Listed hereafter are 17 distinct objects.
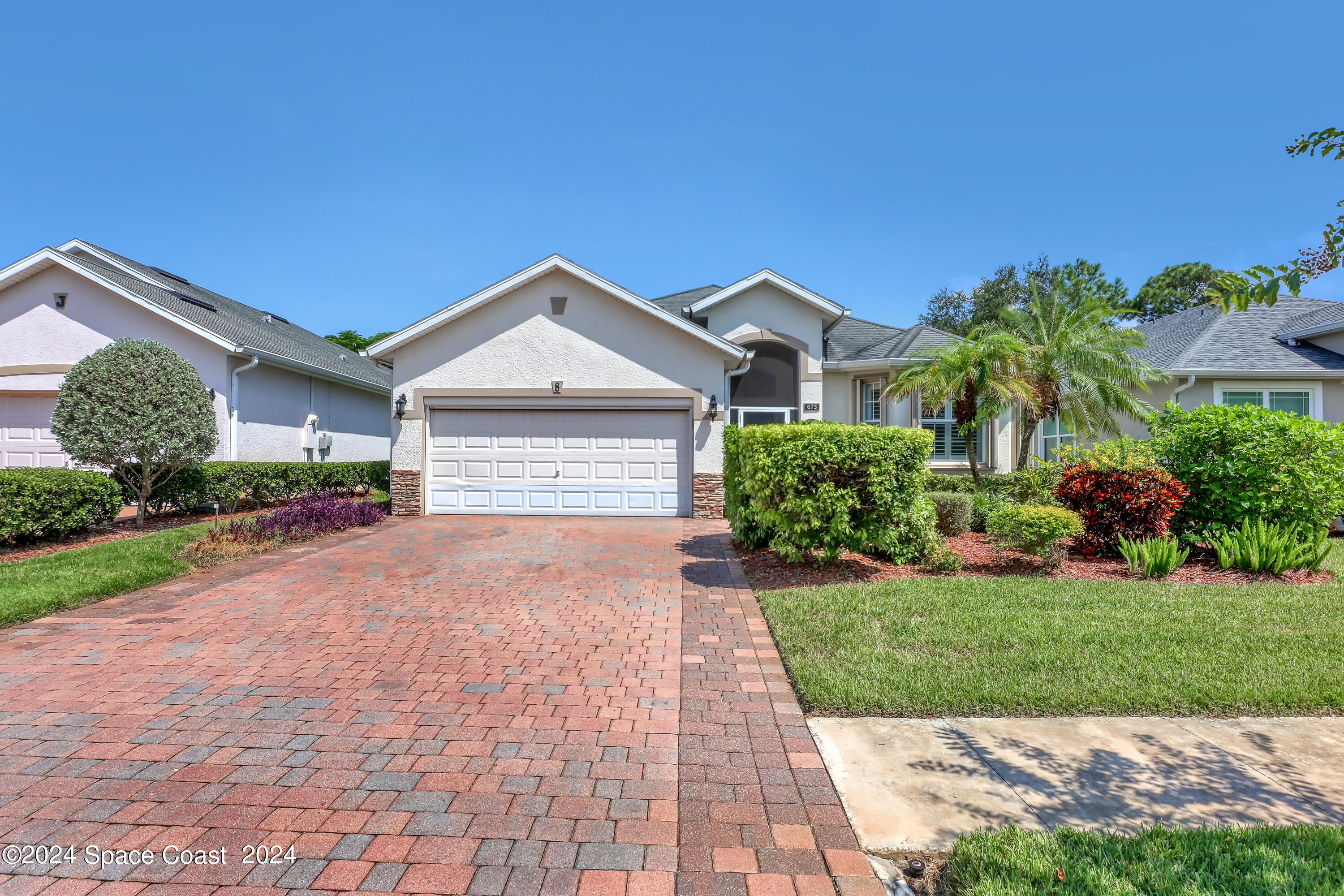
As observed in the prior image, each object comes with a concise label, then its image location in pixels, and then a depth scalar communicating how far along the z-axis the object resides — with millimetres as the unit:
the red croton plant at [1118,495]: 7660
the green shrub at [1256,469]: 7555
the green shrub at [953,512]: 10109
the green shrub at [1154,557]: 6875
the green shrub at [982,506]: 9648
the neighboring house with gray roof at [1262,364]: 13539
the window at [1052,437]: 16438
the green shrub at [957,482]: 13555
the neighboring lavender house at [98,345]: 13586
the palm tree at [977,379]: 13164
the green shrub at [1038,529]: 7160
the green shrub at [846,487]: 6777
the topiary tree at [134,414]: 10328
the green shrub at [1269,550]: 6980
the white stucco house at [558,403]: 12609
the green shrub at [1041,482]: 8922
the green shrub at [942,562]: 7312
